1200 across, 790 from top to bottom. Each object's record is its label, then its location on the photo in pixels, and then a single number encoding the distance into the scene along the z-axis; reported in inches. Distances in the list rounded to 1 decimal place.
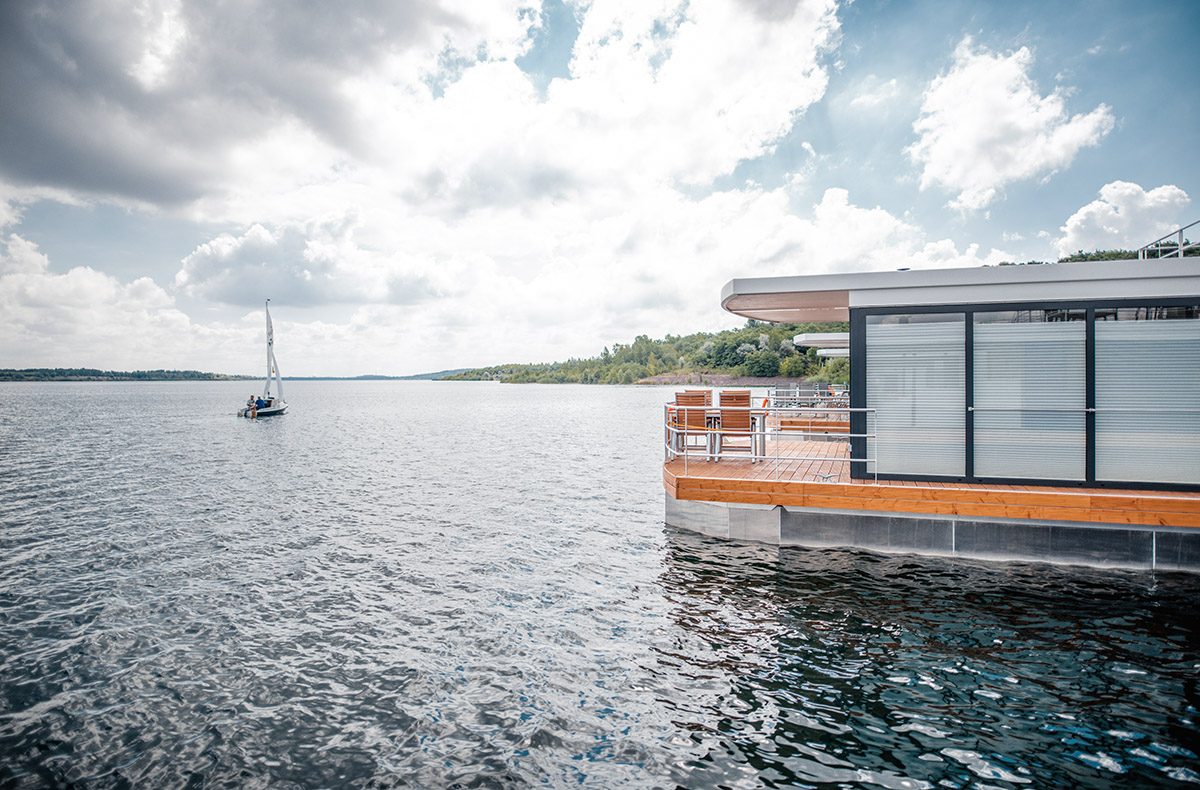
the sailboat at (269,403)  1982.0
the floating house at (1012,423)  319.0
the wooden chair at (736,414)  459.2
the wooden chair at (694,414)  429.4
